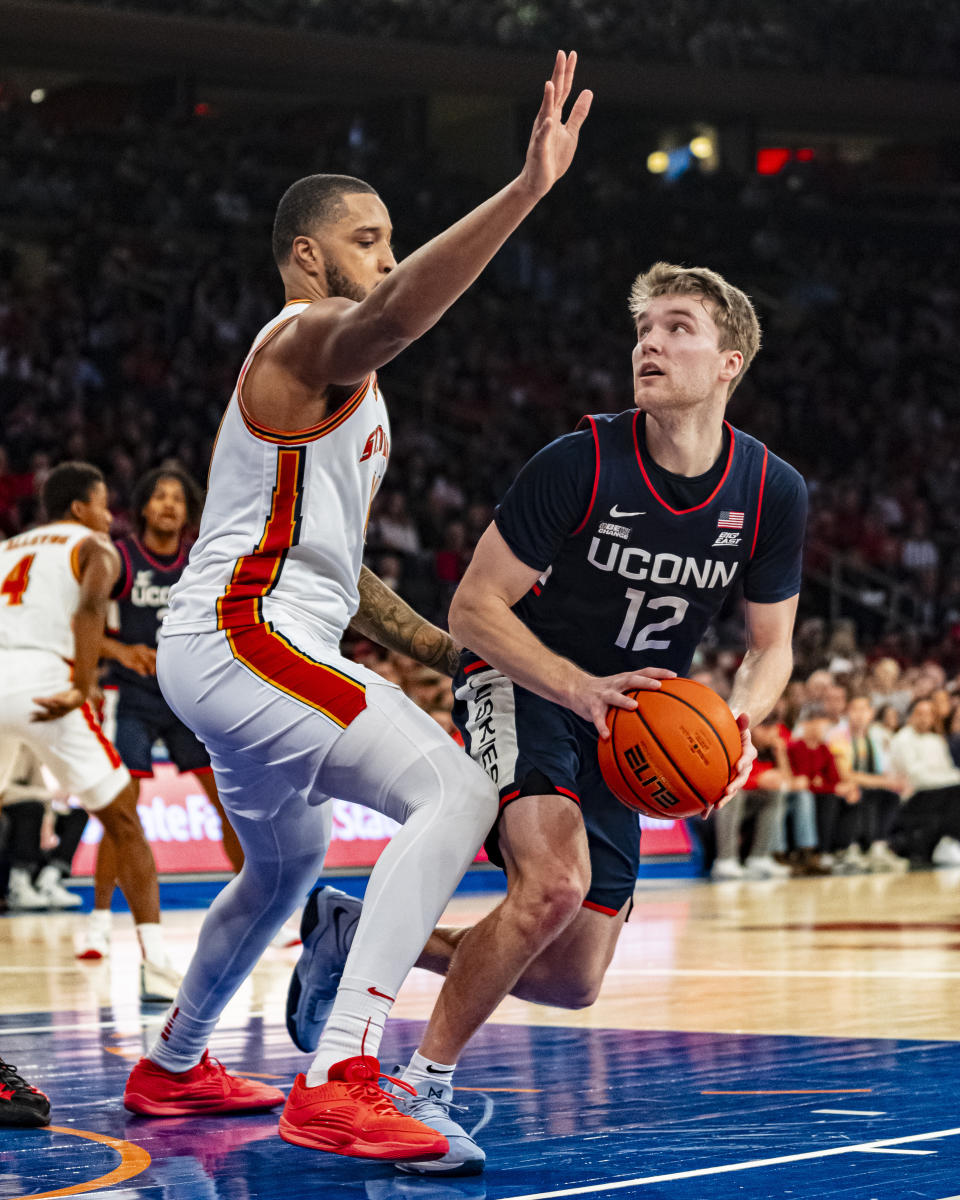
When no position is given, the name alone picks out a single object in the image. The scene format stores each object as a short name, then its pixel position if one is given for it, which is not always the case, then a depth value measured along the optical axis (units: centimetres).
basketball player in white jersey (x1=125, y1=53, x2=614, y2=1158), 359
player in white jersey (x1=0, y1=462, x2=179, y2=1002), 725
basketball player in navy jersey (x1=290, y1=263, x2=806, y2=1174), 391
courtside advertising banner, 1156
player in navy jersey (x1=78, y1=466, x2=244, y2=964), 809
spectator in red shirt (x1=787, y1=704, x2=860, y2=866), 1402
